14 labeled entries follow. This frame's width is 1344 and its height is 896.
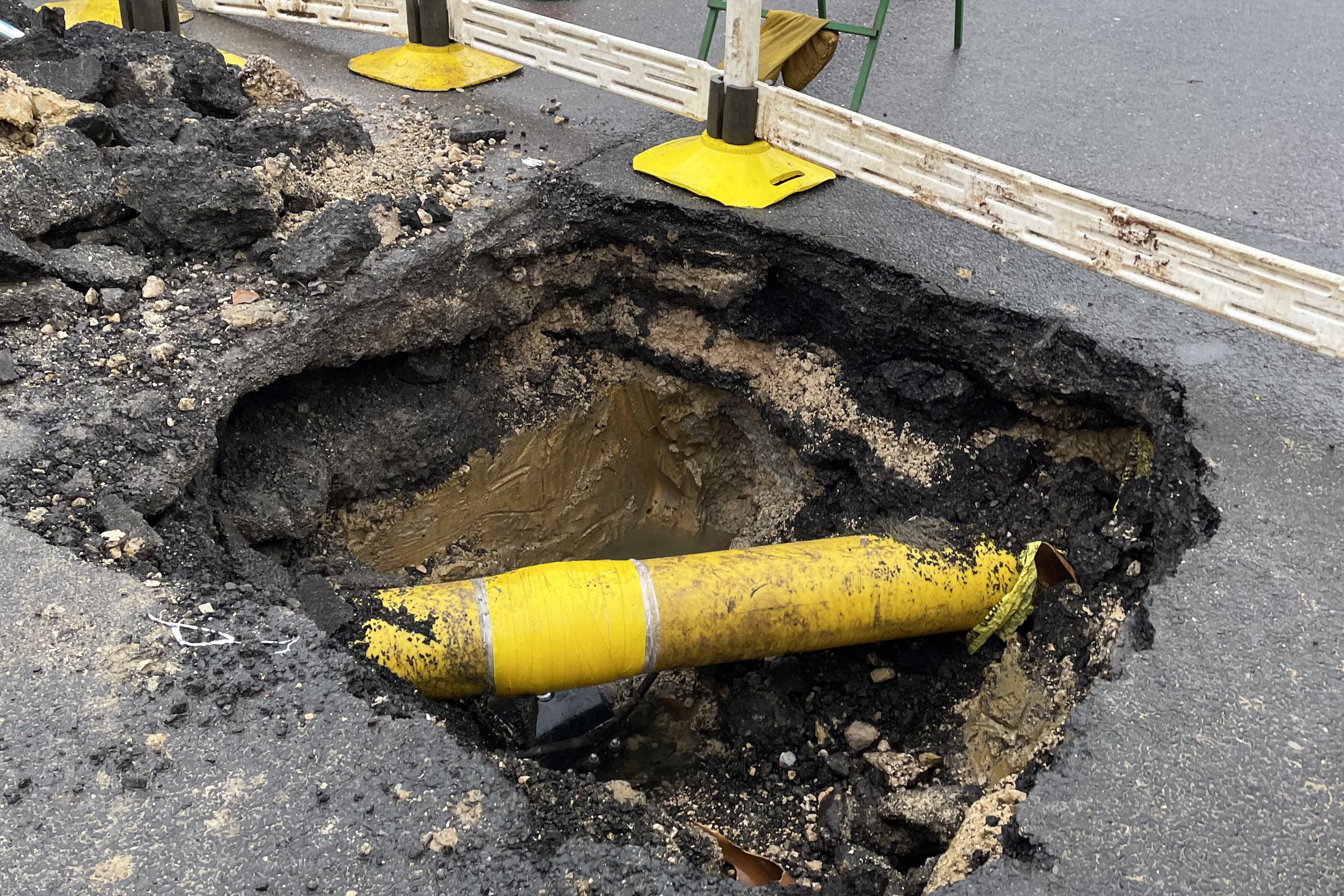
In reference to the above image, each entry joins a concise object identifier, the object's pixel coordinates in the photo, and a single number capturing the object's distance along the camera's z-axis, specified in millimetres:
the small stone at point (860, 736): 3262
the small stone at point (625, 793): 2460
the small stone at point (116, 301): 3305
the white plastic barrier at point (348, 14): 5031
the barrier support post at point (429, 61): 4836
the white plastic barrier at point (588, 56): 4223
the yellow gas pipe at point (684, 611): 2703
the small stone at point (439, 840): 2010
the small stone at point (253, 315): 3324
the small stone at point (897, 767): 3012
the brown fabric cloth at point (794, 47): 4387
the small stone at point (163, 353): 3141
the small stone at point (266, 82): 4434
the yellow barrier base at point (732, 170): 3938
